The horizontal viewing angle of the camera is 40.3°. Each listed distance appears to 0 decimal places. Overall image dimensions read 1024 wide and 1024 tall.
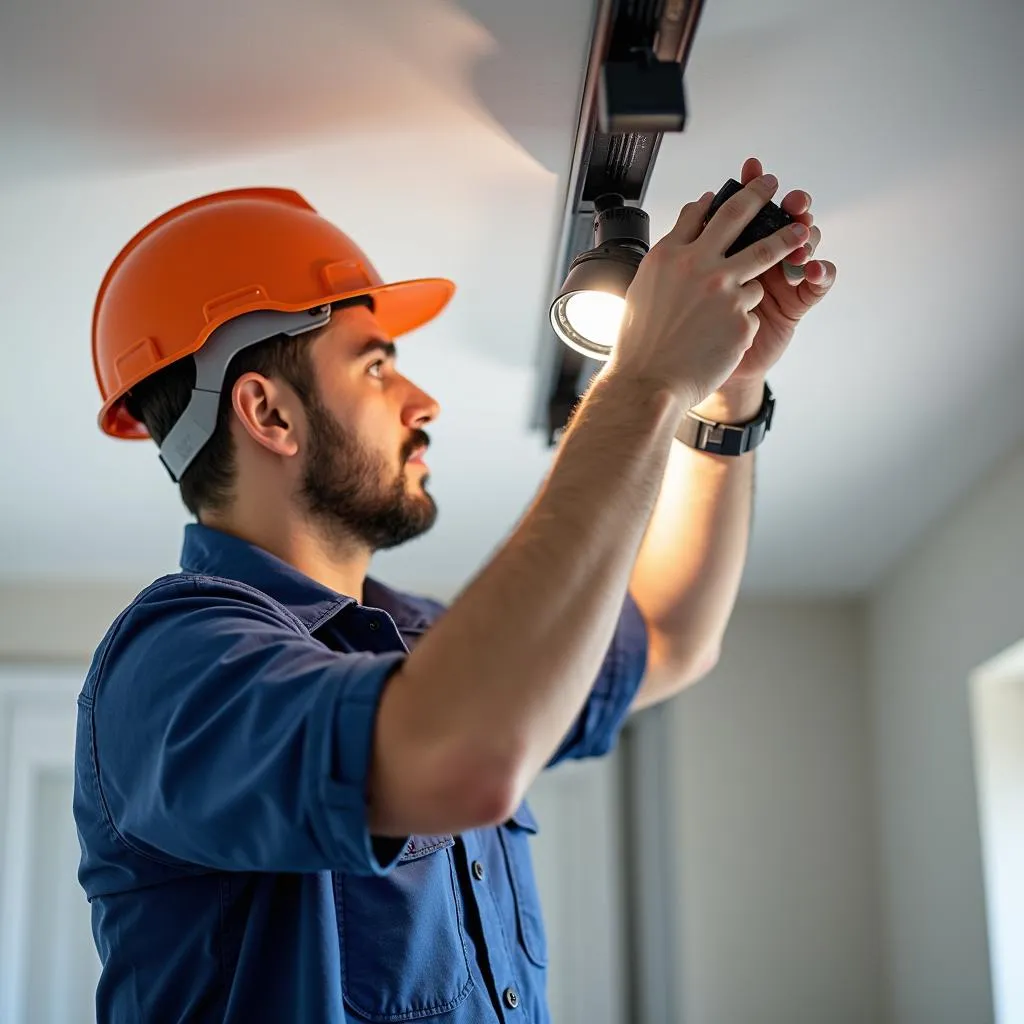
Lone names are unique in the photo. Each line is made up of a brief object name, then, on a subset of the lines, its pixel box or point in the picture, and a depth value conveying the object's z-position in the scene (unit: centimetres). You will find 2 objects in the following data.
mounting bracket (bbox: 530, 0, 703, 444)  131
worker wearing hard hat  99
